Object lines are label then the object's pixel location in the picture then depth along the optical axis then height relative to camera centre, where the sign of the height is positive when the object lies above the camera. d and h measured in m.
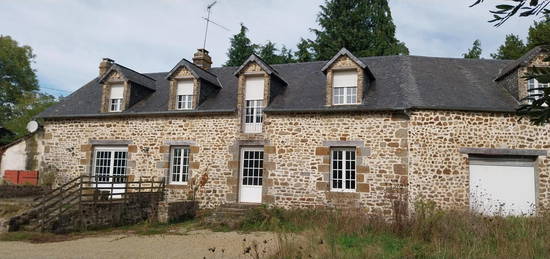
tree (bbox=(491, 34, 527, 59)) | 21.98 +7.48
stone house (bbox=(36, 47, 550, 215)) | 11.20 +1.06
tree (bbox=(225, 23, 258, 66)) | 27.56 +8.37
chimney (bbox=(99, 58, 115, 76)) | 17.00 +4.16
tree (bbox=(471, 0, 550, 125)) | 2.54 +0.71
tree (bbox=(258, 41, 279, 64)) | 26.84 +7.90
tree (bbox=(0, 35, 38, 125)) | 31.95 +6.91
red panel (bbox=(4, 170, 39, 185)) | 15.09 -0.78
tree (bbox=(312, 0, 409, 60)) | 26.16 +9.92
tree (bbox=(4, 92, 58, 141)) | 28.73 +3.91
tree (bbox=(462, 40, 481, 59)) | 25.73 +8.20
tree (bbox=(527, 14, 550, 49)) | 20.00 +7.72
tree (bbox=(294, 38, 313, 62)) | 27.08 +8.18
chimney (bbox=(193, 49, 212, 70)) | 16.83 +4.57
